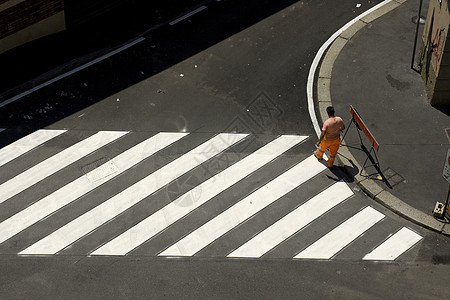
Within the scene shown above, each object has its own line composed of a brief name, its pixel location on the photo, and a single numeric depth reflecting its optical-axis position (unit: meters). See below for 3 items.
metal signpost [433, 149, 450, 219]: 15.13
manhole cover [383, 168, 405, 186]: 16.02
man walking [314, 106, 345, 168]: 15.68
